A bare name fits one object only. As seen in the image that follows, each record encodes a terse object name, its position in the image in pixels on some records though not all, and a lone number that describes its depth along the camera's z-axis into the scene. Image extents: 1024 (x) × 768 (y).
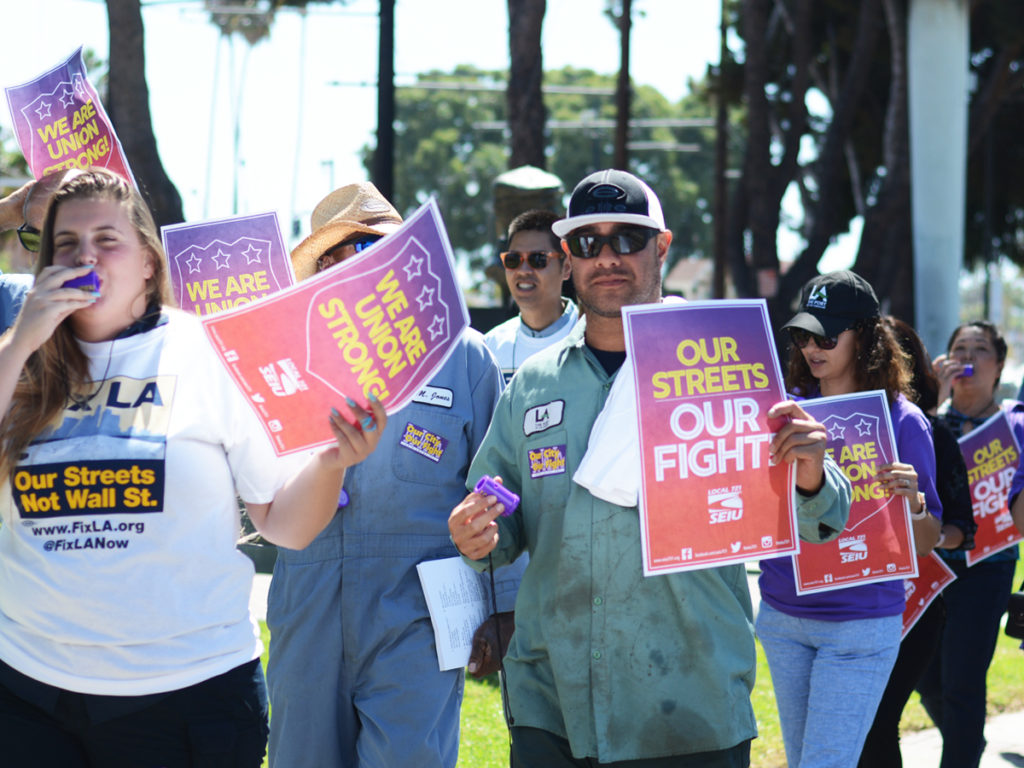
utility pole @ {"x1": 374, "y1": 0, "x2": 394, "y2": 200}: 13.34
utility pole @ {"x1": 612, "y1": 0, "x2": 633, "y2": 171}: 27.06
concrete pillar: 23.06
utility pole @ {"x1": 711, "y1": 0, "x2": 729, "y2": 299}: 30.00
